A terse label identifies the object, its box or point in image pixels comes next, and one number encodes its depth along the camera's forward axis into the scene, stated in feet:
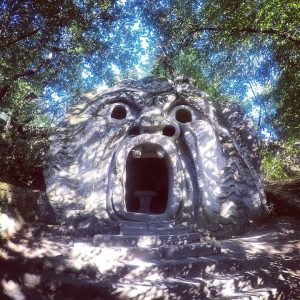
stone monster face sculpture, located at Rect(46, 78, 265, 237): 24.12
